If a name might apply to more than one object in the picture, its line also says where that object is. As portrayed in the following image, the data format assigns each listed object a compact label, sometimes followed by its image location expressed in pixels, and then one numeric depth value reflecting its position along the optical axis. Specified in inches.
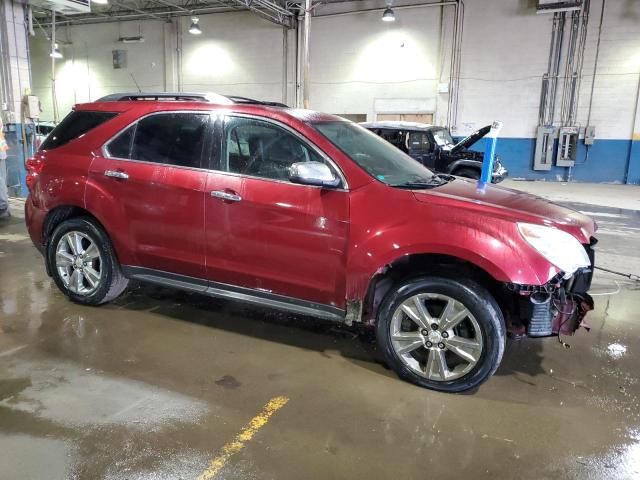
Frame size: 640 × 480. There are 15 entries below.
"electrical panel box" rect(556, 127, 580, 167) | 623.2
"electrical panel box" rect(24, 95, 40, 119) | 366.9
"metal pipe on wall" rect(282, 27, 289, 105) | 740.6
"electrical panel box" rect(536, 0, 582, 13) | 586.6
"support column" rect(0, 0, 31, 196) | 356.5
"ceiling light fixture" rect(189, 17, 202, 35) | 695.5
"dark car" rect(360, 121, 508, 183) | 430.9
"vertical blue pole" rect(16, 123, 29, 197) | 371.1
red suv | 113.7
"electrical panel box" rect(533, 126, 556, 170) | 634.8
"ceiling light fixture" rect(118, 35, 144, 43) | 828.6
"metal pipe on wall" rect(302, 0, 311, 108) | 403.0
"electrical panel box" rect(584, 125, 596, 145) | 618.8
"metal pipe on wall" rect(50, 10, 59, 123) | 453.1
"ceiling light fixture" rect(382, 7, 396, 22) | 613.9
